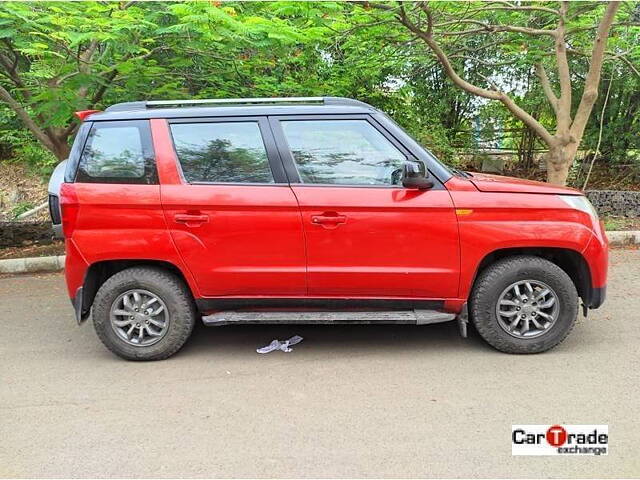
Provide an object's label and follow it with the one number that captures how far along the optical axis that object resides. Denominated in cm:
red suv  355
